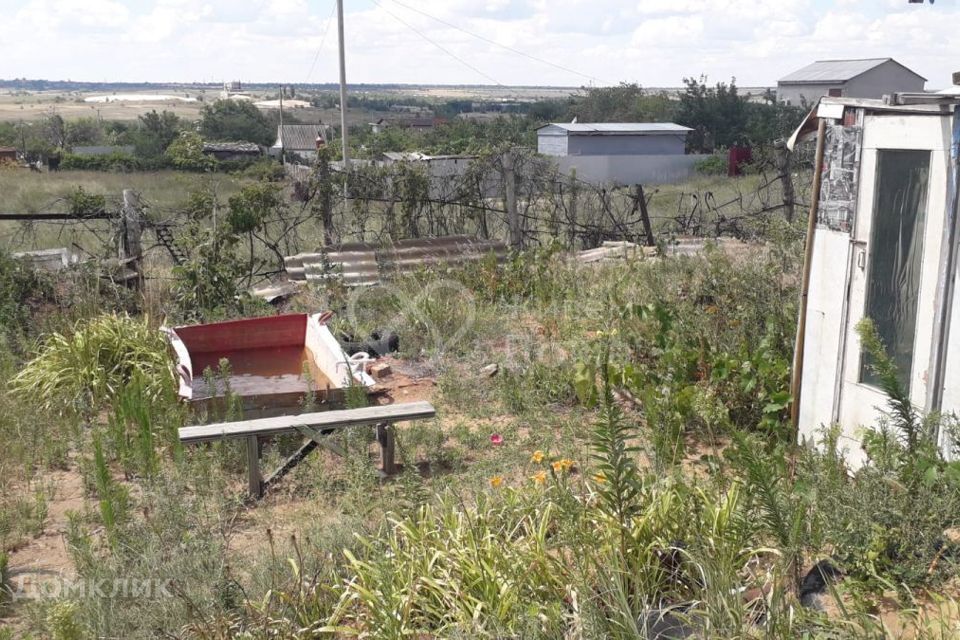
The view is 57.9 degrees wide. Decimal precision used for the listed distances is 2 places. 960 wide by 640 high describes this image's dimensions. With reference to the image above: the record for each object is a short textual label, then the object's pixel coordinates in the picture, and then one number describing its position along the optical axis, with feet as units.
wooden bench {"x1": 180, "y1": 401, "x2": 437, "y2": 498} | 18.07
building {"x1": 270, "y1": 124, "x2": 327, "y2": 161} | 189.37
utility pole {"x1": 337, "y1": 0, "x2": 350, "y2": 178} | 58.95
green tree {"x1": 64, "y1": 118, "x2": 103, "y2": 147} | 217.56
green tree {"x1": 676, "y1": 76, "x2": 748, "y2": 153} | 155.12
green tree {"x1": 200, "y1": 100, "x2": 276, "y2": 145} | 217.77
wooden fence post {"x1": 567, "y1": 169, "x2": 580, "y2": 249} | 42.24
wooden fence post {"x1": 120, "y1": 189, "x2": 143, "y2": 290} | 32.58
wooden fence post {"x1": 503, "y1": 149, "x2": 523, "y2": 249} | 40.29
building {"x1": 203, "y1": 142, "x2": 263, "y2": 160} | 173.78
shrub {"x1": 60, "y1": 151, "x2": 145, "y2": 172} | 151.23
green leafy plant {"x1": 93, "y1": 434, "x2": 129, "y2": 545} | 15.05
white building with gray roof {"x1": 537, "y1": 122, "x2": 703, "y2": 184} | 131.34
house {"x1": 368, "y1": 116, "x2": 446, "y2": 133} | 229.06
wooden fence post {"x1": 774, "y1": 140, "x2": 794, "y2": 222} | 42.04
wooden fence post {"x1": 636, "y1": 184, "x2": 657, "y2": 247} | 43.32
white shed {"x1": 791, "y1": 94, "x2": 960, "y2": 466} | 14.44
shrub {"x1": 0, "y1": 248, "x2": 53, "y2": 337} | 28.19
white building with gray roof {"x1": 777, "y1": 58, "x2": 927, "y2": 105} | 158.71
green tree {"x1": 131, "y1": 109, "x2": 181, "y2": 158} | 177.58
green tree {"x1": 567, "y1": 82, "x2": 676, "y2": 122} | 182.53
